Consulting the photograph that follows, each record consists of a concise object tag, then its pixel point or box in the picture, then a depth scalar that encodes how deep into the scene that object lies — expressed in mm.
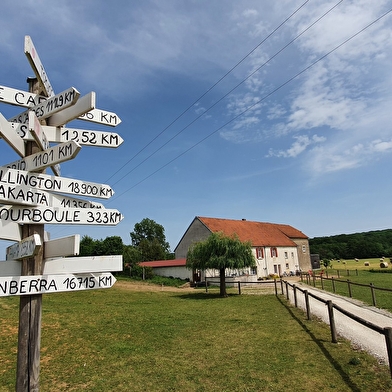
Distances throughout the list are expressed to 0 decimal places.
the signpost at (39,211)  2645
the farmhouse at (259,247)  33469
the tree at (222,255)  18938
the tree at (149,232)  75438
